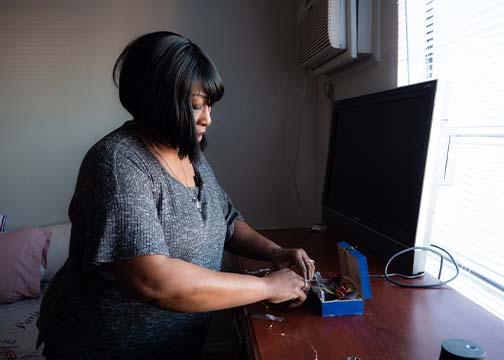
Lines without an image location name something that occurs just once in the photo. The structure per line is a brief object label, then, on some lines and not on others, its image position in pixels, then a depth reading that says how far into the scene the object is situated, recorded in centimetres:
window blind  99
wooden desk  78
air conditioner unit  151
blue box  92
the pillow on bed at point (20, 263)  176
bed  146
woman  75
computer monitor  102
